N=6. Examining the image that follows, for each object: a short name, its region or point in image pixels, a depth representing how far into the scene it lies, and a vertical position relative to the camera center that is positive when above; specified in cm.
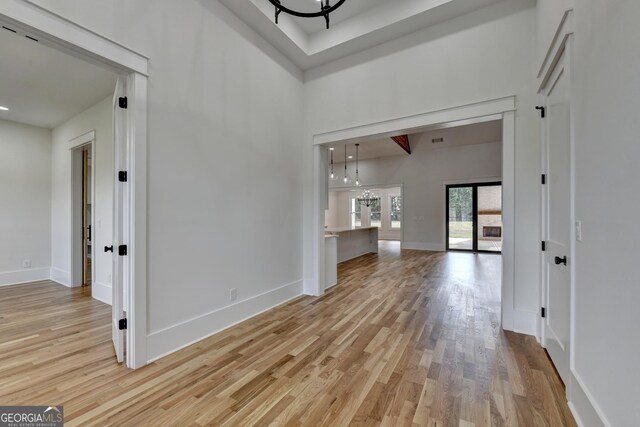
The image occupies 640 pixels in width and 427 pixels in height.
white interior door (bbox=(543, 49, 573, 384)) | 191 -6
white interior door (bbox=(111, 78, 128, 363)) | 227 -10
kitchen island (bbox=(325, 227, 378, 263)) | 716 -88
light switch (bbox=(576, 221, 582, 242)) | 167 -12
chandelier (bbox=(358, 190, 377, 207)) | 1341 +70
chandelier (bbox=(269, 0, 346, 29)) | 199 +151
